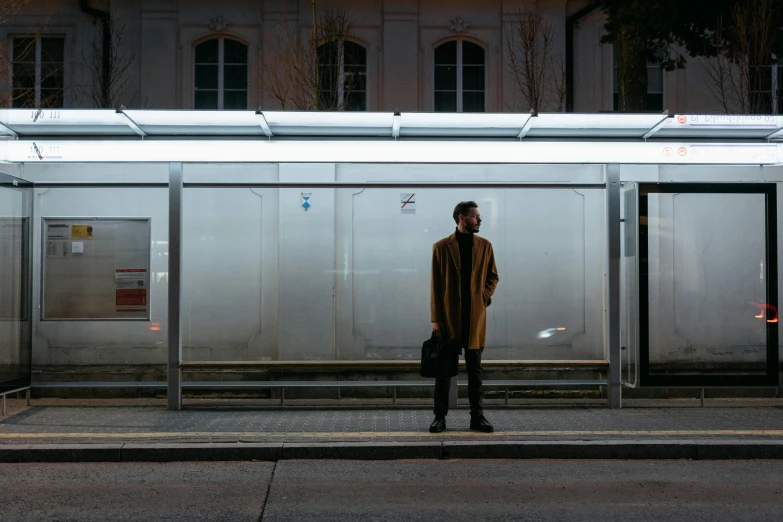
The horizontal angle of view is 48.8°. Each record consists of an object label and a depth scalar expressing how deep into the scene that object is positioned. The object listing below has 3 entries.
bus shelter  8.76
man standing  7.46
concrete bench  8.88
